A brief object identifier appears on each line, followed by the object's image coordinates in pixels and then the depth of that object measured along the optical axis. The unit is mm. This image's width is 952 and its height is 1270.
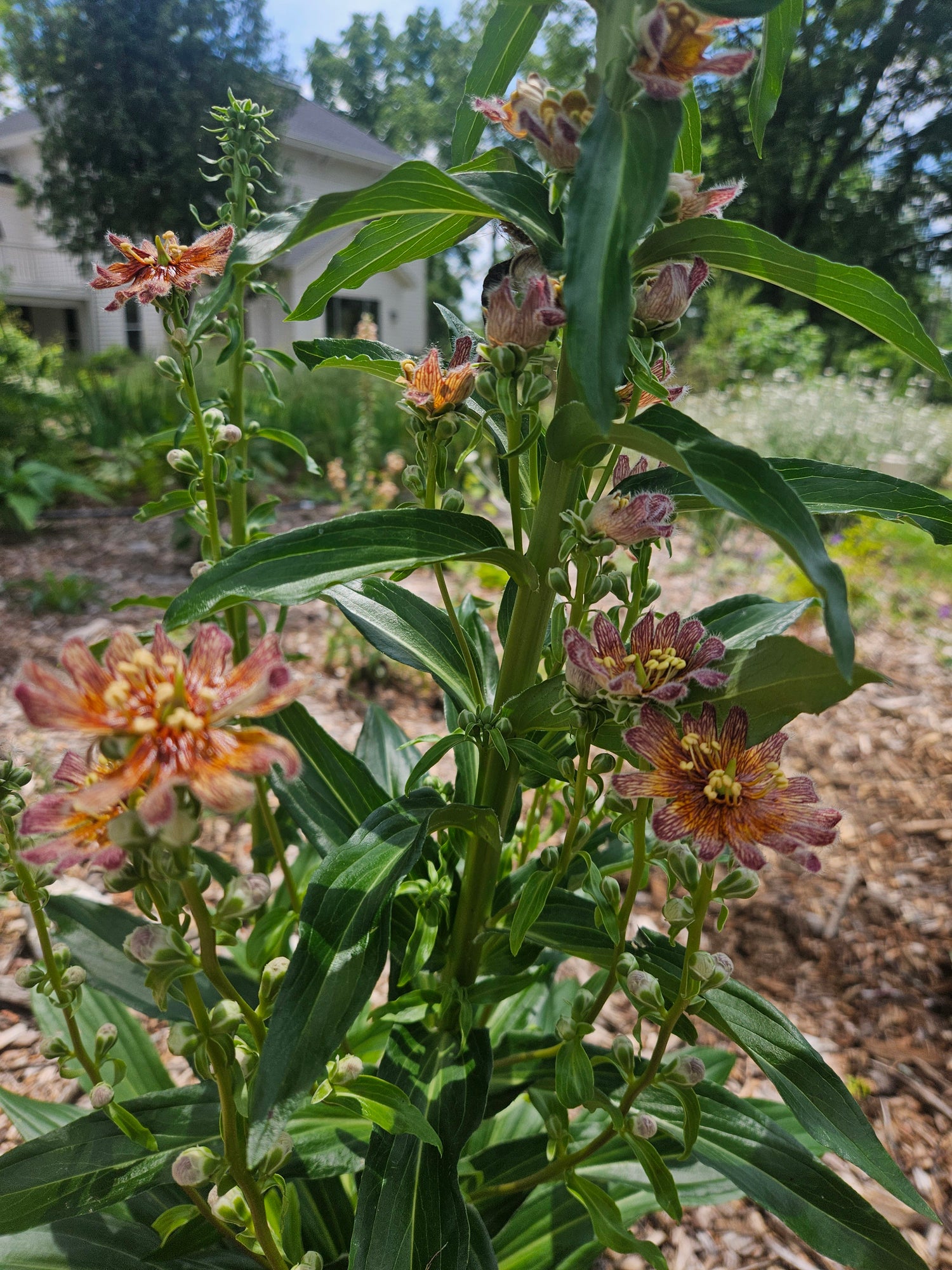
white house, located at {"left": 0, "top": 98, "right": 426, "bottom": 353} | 15484
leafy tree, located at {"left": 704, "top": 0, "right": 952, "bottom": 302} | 19938
